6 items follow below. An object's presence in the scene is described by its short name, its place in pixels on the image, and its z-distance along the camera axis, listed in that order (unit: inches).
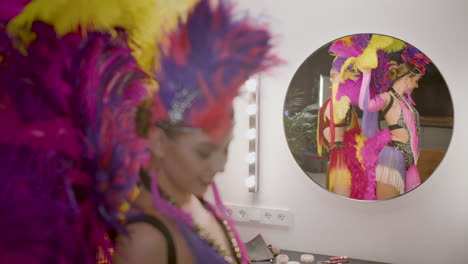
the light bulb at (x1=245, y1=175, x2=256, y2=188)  69.5
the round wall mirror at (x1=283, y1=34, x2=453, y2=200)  62.6
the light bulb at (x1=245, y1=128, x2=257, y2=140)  67.5
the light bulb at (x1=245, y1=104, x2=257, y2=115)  60.3
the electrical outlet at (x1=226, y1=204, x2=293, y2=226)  71.0
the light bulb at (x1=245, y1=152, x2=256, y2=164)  68.8
